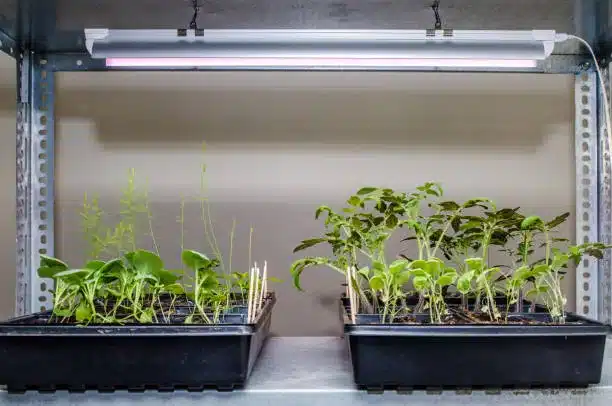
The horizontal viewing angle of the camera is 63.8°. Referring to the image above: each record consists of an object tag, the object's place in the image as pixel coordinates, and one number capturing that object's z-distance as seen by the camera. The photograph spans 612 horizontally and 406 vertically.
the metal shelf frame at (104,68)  1.06
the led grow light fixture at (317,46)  0.90
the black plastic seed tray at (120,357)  0.75
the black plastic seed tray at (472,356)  0.76
